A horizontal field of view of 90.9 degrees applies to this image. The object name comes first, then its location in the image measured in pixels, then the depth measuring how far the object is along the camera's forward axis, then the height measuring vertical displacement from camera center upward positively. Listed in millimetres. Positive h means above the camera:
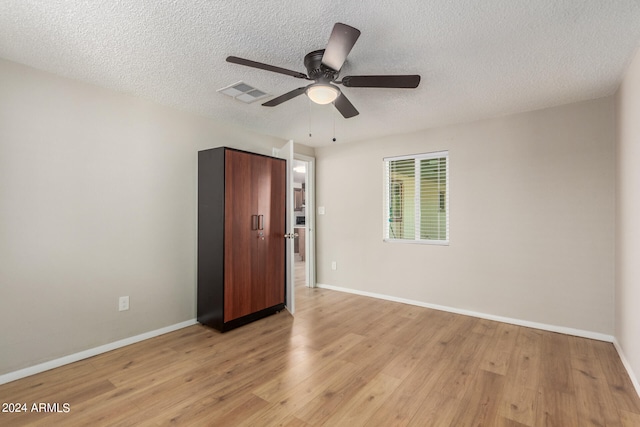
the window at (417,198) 3996 +256
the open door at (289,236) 3744 -230
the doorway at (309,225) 5129 -127
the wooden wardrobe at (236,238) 3207 -223
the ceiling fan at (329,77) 1814 +918
